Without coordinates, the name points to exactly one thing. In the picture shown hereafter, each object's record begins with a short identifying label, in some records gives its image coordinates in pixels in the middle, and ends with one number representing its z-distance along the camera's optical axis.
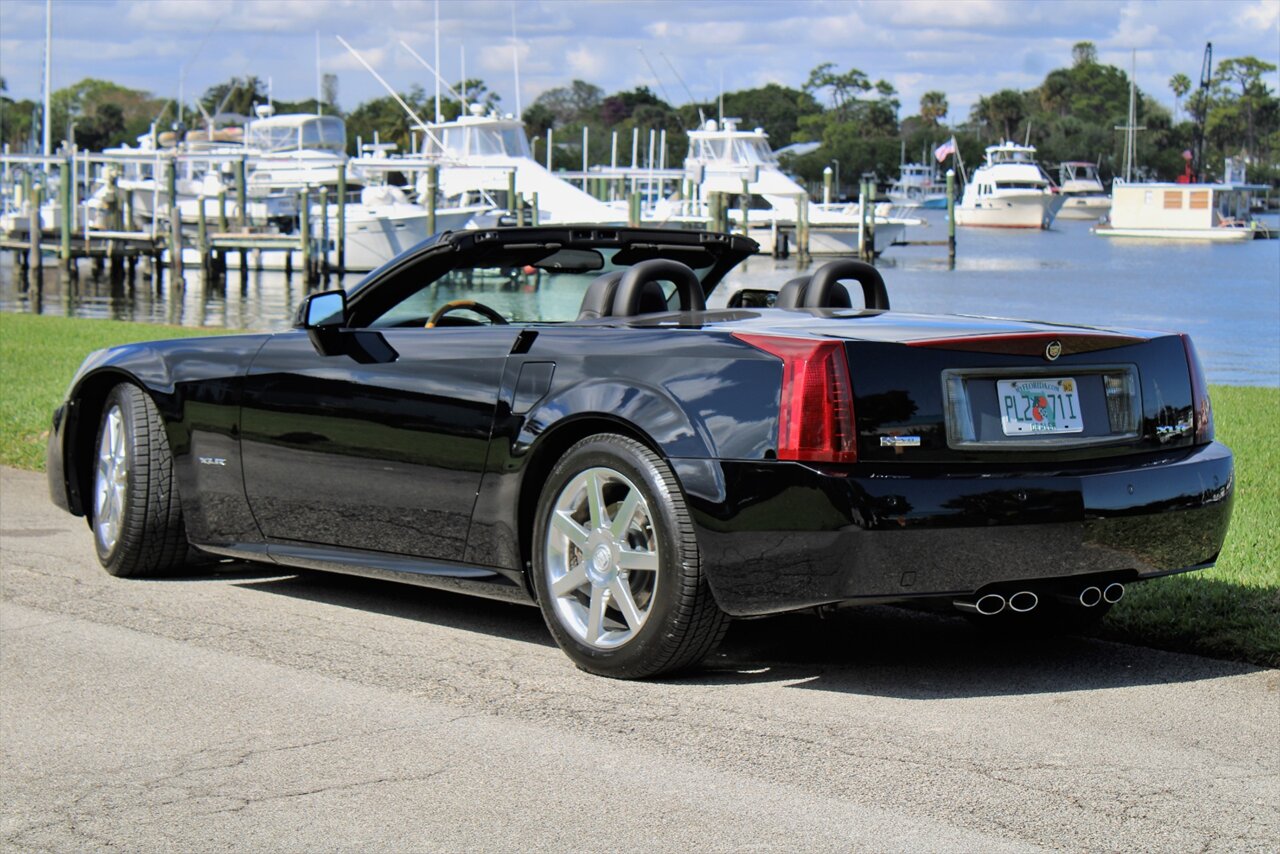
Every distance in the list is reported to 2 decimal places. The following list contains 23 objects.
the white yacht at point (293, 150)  61.44
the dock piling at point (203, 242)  51.50
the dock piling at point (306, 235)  49.59
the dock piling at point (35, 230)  46.53
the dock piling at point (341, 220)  50.22
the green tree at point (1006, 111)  180.62
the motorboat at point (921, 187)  167.38
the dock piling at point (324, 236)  49.41
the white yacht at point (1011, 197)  112.19
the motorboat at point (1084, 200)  135.62
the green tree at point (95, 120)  161.12
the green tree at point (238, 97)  143.11
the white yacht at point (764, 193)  73.69
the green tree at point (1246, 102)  181.25
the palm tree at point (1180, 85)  187.75
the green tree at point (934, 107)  196.75
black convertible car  4.82
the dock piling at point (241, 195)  53.09
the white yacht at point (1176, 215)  99.81
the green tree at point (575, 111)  194.12
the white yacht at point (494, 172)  61.44
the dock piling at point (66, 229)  47.09
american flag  86.54
